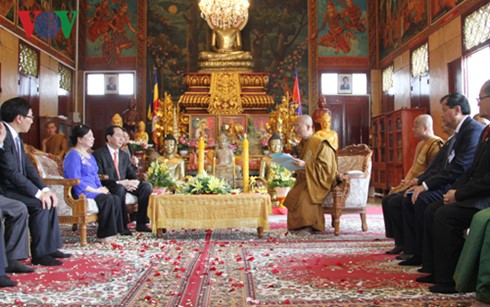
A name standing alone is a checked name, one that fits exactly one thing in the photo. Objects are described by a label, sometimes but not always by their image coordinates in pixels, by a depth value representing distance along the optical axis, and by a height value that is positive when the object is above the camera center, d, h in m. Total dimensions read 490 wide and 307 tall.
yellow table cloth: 5.44 -0.47
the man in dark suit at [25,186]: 4.01 -0.14
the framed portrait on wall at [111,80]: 14.97 +2.55
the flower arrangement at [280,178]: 9.05 -0.21
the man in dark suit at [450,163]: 3.68 +0.01
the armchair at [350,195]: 5.83 -0.34
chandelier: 11.71 +3.62
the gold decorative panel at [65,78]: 13.57 +2.43
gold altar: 13.05 +1.89
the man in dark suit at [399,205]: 4.17 -0.36
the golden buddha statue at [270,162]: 9.23 +0.09
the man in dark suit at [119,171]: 5.96 -0.04
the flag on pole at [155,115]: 12.11 +1.24
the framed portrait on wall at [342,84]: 15.00 +2.38
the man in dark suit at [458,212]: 3.08 -0.29
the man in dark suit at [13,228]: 3.67 -0.43
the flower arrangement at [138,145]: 10.23 +0.45
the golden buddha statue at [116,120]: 12.29 +1.14
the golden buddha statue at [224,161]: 9.37 +0.10
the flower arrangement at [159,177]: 6.76 -0.13
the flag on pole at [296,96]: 13.20 +1.82
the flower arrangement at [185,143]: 12.29 +0.57
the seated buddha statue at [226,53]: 13.97 +3.11
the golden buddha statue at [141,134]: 11.89 +0.78
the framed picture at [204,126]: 12.76 +1.03
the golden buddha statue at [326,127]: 11.60 +0.91
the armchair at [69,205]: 5.00 -0.36
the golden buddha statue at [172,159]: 9.05 +0.15
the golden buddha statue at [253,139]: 12.48 +0.68
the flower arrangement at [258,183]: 9.14 -0.31
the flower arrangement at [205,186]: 5.66 -0.21
